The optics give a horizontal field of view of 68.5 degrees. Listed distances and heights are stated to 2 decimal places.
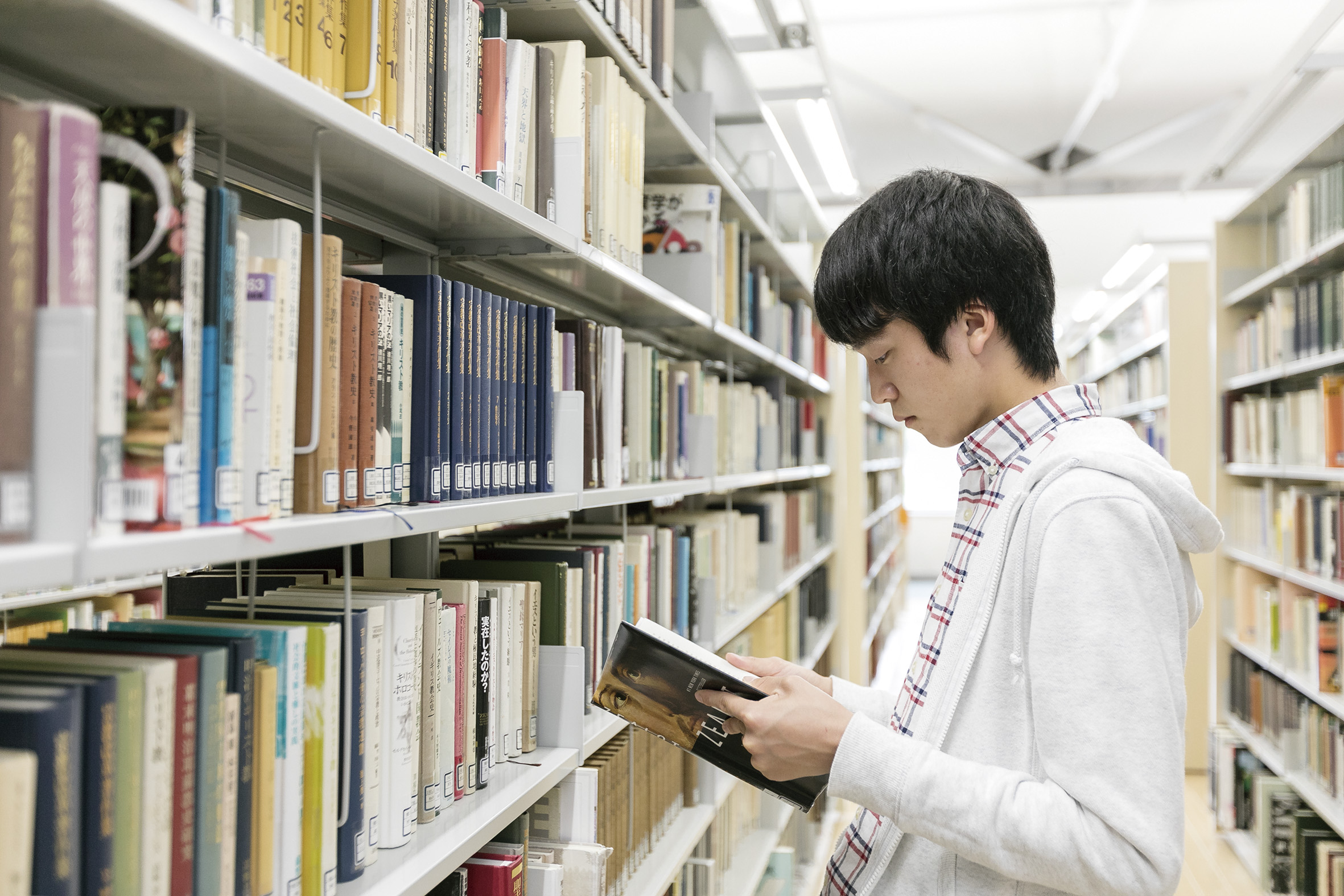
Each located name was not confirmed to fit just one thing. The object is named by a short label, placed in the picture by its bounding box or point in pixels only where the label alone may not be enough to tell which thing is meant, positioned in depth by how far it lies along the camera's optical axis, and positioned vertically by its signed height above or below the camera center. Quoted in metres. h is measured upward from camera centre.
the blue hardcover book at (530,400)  1.38 +0.10
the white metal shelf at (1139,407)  5.44 +0.38
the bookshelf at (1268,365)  3.25 +0.39
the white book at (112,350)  0.63 +0.08
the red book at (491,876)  1.24 -0.51
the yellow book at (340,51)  0.95 +0.40
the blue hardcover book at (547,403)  1.41 +0.10
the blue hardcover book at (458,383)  1.17 +0.10
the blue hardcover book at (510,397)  1.32 +0.10
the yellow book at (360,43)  0.97 +0.42
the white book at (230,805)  0.78 -0.27
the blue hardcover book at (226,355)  0.74 +0.09
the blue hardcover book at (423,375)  1.11 +0.11
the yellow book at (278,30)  0.85 +0.38
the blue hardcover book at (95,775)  0.67 -0.21
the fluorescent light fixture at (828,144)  2.95 +1.08
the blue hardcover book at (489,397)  1.25 +0.09
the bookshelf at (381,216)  0.67 +0.31
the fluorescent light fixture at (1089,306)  7.02 +1.23
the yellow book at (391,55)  1.01 +0.43
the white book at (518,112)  1.31 +0.48
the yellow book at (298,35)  0.88 +0.39
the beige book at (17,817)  0.59 -0.21
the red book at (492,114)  1.27 +0.46
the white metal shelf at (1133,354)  5.33 +0.73
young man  0.91 -0.15
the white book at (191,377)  0.70 +0.07
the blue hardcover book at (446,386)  1.14 +0.10
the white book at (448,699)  1.18 -0.28
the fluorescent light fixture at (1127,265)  5.39 +1.19
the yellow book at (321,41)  0.90 +0.40
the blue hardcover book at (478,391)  1.22 +0.10
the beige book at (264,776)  0.83 -0.26
